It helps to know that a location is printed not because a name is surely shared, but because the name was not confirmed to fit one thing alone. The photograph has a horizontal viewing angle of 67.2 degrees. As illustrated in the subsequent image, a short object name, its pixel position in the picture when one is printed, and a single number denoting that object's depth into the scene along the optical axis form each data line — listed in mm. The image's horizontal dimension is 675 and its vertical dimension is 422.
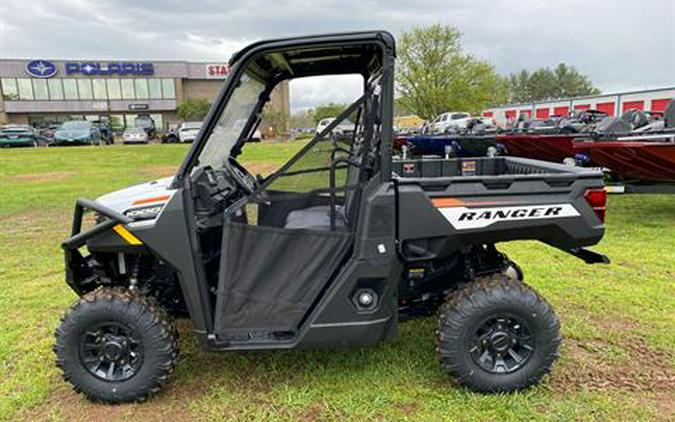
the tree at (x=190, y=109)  47062
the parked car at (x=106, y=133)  30125
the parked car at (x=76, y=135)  26094
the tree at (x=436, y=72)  41531
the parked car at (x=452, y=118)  30959
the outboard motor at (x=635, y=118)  9680
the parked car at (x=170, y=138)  32081
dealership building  49562
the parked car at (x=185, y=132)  29361
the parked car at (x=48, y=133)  29070
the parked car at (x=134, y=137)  30578
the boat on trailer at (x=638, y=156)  6035
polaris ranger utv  2615
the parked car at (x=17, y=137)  24812
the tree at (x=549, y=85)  81562
